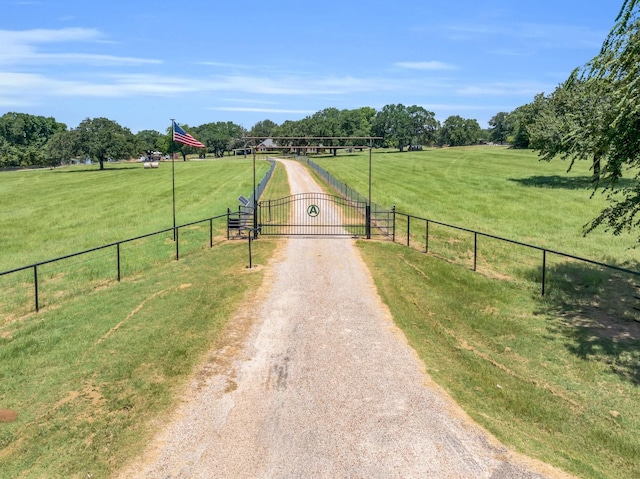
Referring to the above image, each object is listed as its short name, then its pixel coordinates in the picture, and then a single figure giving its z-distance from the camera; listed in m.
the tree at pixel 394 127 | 121.44
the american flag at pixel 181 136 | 20.70
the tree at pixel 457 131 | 147.75
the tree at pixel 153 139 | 162.62
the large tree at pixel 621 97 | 10.88
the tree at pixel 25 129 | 169.41
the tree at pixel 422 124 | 131.62
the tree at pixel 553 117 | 35.91
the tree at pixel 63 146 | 85.44
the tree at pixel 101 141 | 85.50
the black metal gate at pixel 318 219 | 22.88
